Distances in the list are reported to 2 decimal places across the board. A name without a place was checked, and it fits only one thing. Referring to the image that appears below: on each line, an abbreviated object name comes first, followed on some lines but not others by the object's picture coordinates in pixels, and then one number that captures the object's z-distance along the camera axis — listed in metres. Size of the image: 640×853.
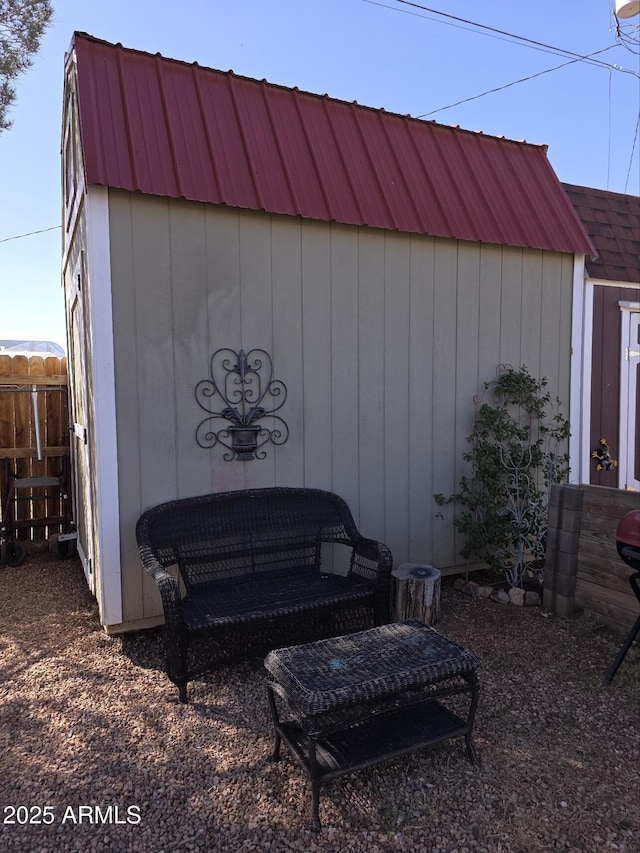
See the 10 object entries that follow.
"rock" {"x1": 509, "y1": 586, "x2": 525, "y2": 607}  3.60
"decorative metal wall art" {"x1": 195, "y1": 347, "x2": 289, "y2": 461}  3.19
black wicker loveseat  2.56
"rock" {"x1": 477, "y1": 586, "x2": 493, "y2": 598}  3.76
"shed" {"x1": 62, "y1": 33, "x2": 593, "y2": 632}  2.98
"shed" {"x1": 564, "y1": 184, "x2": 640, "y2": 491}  4.50
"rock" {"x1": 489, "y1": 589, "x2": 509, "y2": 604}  3.67
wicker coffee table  1.81
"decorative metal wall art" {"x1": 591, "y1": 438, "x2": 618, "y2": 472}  4.63
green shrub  3.76
